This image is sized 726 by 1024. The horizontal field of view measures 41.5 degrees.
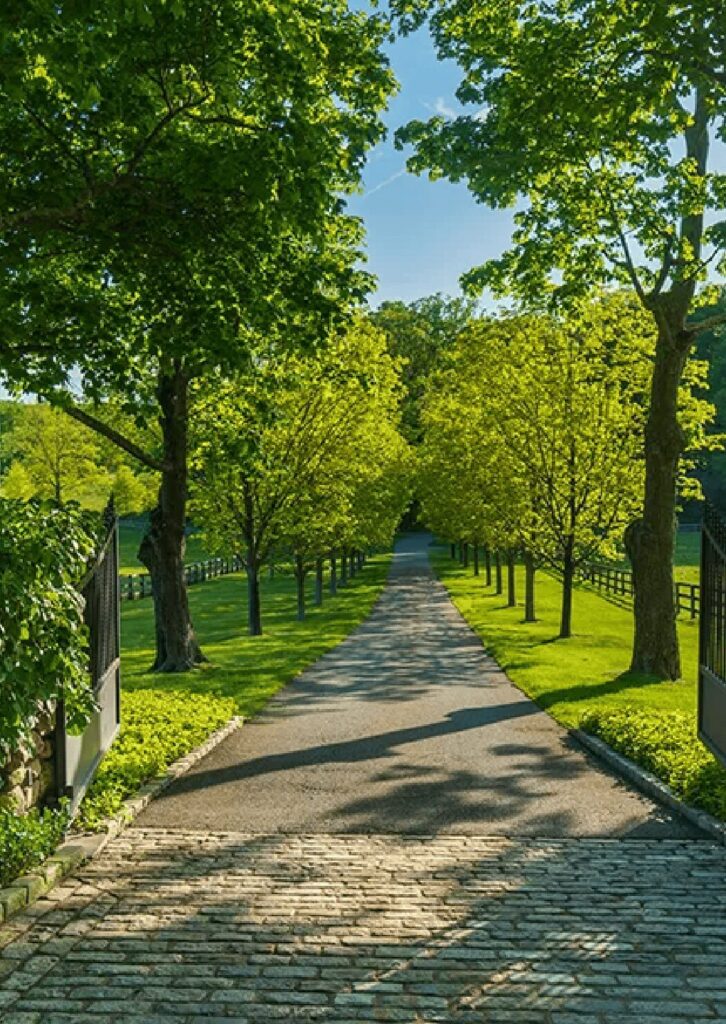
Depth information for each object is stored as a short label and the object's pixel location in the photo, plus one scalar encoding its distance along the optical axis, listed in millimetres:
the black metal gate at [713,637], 9385
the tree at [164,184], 7605
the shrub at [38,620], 6105
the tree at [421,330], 88562
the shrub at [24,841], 6523
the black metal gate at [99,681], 7934
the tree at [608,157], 10562
